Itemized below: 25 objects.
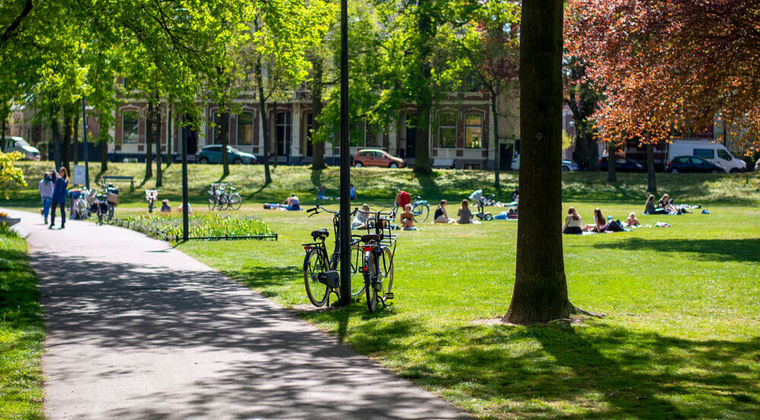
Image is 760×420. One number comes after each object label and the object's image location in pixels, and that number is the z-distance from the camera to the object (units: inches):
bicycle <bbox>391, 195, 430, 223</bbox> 1226.0
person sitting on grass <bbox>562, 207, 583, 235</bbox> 1016.2
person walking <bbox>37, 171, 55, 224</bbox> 1083.3
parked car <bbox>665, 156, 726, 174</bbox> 2308.1
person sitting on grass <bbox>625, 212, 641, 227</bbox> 1119.0
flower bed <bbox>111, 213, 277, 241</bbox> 912.9
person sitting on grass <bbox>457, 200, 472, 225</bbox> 1199.6
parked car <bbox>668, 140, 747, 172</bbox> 2337.6
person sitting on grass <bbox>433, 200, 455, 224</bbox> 1213.8
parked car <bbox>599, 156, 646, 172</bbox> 2356.1
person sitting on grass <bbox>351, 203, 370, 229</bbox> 1063.0
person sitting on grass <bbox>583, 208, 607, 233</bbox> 1036.5
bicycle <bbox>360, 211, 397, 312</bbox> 440.8
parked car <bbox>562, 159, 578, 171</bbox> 2492.0
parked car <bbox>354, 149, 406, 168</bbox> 2519.7
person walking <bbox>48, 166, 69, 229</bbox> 1052.5
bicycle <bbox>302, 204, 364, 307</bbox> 460.4
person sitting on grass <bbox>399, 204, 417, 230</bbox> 1083.2
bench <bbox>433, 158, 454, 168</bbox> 2691.9
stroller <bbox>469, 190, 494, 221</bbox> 1293.1
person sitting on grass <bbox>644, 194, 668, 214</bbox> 1365.7
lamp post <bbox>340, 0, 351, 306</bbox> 465.7
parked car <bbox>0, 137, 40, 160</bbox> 2822.3
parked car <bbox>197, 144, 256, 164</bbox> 2610.7
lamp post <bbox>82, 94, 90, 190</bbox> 1513.0
